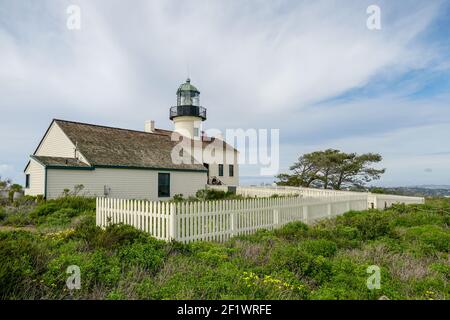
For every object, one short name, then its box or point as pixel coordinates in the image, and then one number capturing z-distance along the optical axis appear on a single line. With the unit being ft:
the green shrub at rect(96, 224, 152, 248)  20.25
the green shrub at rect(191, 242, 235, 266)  18.54
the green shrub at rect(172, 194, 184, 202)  61.41
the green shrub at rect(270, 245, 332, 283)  16.08
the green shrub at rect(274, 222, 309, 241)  26.45
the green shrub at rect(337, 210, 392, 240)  26.89
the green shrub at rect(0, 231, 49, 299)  12.52
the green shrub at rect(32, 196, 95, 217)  38.17
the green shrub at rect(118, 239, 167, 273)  17.16
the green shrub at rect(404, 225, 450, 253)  23.45
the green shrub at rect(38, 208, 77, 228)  32.27
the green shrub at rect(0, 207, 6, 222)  36.55
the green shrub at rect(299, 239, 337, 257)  20.48
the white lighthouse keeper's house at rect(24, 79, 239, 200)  50.49
